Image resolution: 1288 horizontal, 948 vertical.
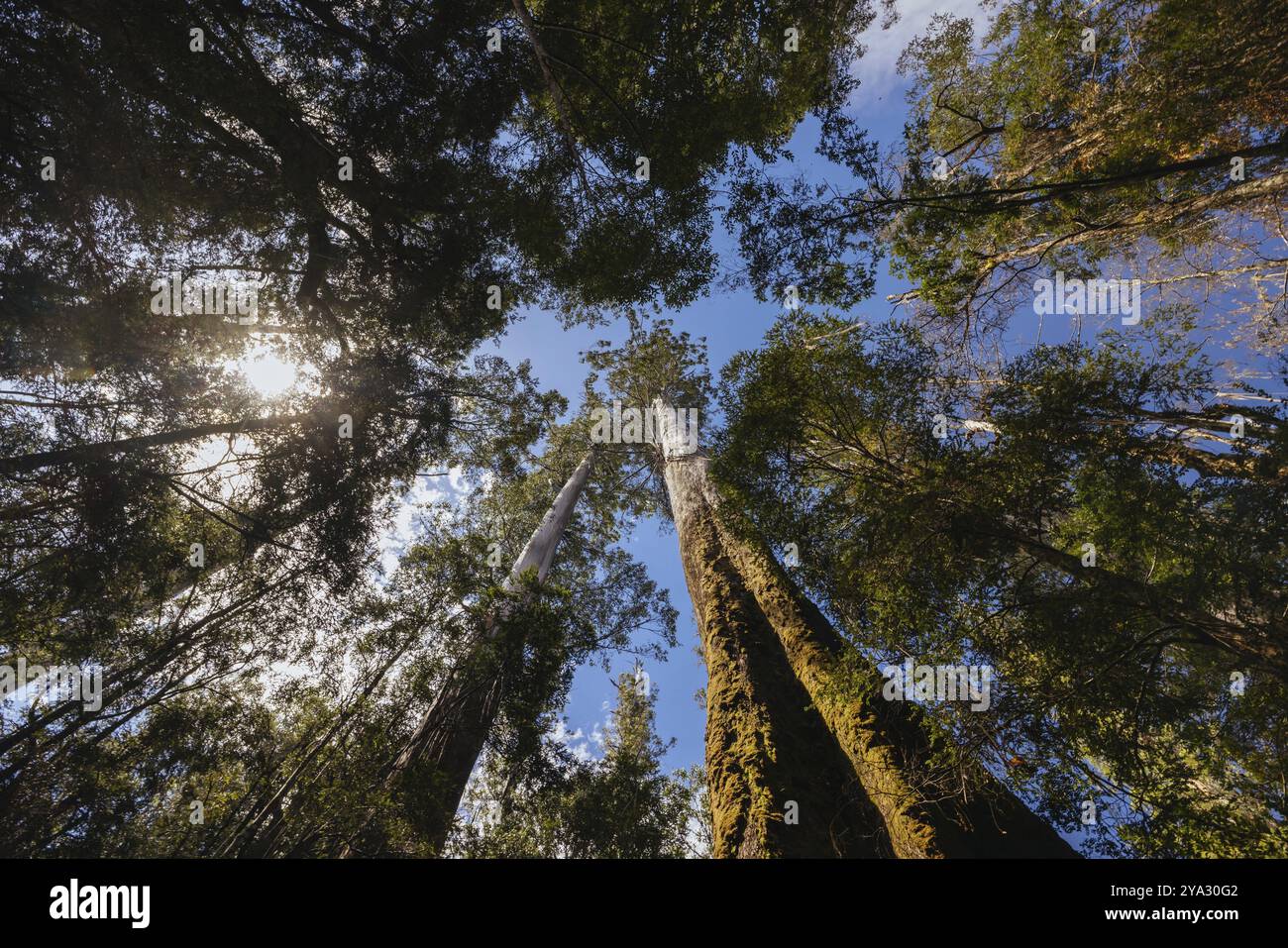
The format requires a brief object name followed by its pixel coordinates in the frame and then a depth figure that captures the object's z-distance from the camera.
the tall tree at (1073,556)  3.10
